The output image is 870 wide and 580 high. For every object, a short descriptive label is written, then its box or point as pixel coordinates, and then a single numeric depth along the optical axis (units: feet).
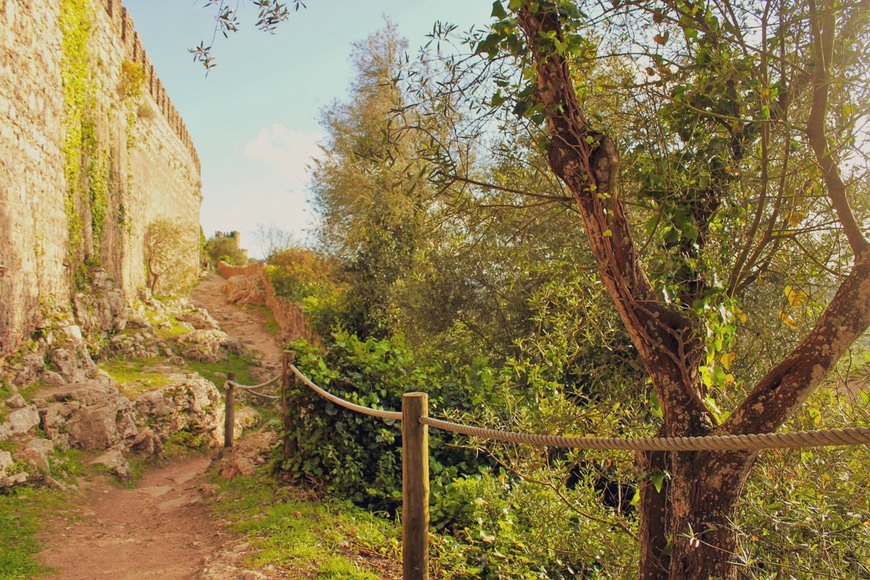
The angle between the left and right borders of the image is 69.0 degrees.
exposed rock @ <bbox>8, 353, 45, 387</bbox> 24.56
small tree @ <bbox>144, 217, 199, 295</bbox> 54.85
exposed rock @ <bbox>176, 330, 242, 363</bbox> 43.27
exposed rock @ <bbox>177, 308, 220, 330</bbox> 53.93
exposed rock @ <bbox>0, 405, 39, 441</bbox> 20.35
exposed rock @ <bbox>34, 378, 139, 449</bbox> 22.89
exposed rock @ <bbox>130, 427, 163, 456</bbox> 25.81
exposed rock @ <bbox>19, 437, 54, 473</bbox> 19.12
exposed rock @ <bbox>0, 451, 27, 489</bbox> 17.43
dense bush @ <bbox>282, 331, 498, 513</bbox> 16.75
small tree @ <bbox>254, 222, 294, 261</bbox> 88.53
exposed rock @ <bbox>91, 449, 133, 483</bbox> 22.43
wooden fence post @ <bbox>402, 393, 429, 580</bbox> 9.43
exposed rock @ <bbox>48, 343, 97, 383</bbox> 27.64
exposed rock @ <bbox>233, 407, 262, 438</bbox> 31.70
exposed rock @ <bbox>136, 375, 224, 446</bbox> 28.48
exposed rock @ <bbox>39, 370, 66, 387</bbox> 26.12
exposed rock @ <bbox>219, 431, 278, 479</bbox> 19.06
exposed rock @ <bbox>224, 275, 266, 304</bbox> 77.00
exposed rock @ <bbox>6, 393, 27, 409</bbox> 22.11
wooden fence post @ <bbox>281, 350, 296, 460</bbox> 17.62
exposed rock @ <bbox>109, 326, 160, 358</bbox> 37.35
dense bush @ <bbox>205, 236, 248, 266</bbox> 114.42
